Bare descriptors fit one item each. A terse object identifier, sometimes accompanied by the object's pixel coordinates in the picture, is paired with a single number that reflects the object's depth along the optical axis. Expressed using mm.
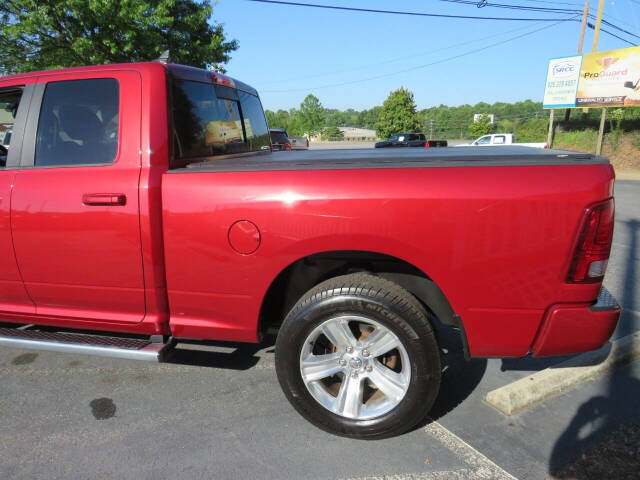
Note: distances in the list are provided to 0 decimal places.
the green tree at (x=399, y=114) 70875
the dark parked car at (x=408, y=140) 24491
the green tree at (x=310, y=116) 95875
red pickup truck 2004
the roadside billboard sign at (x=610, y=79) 22109
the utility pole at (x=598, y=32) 23969
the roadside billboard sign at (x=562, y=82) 24266
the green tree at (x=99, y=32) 11930
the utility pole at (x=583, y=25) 25531
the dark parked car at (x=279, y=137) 18166
